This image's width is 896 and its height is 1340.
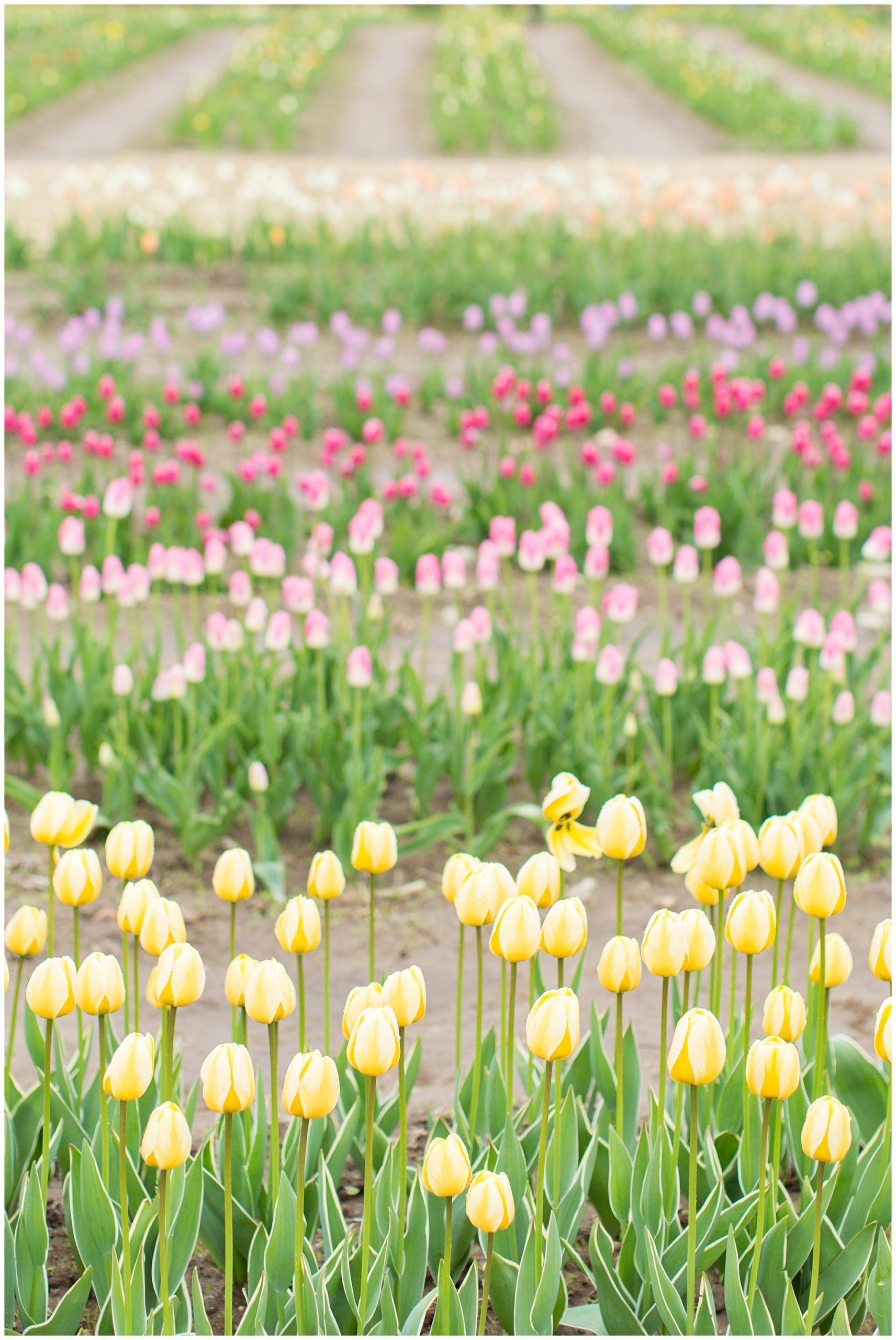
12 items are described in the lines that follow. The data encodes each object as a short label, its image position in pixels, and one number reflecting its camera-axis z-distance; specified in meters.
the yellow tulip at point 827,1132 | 5.27
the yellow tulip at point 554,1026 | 5.28
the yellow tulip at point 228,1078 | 5.26
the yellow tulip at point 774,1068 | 5.29
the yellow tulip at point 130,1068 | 5.28
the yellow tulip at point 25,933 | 5.56
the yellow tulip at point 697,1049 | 5.30
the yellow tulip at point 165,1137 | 5.26
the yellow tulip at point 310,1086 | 5.23
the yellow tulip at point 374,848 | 5.61
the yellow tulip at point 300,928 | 5.48
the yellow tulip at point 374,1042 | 5.23
